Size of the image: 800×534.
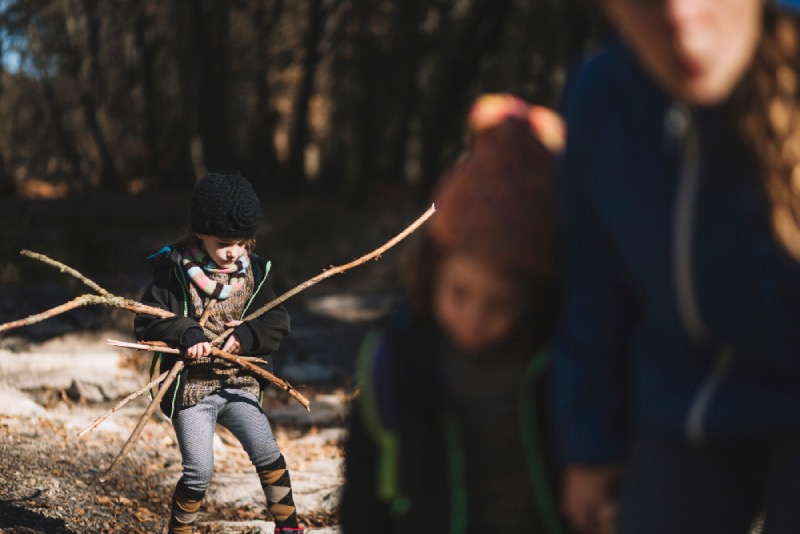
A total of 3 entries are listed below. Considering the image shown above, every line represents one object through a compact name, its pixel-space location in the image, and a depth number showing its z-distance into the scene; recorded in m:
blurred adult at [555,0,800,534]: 1.64
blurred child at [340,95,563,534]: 1.94
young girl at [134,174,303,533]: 4.40
